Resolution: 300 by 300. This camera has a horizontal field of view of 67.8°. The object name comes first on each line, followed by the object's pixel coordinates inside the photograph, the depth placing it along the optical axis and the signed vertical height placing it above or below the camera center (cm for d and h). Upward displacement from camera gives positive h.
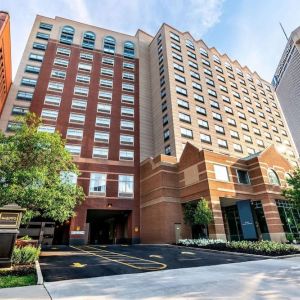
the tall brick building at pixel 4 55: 3356 +2875
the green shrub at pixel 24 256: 961 -16
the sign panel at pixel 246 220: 2430 +262
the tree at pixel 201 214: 2290 +313
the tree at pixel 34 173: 1540 +535
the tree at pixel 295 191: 2264 +502
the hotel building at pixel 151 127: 2733 +1918
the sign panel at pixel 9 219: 885 +121
